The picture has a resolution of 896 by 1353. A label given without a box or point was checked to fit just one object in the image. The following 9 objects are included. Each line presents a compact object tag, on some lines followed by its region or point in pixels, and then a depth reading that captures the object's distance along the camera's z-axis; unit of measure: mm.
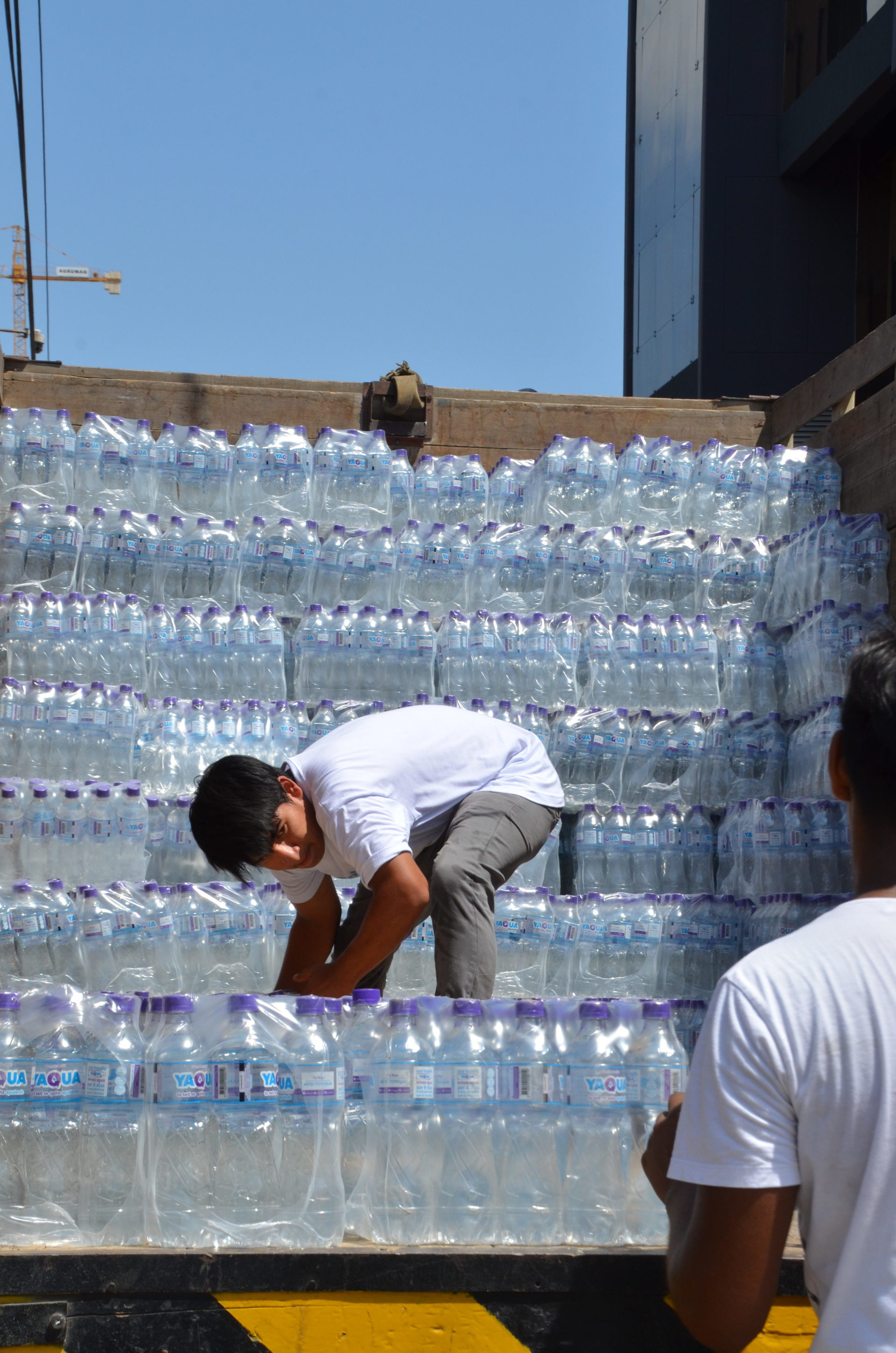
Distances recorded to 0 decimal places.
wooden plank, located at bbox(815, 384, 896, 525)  6879
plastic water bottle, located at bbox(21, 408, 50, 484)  7172
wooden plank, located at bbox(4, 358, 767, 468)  7805
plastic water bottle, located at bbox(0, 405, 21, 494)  7148
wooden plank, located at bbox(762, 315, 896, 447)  7086
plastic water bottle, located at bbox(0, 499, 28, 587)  6691
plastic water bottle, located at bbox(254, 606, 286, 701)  6539
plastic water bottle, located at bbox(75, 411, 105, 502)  7230
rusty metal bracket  7902
